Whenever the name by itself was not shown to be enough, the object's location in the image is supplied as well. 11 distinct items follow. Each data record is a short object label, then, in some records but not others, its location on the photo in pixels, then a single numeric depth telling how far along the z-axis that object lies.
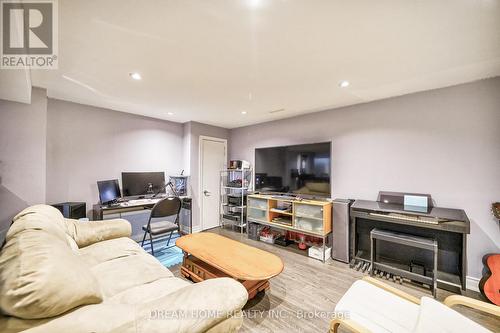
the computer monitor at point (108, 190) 3.03
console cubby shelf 2.96
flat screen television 3.15
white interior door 4.35
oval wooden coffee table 1.76
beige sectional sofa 0.74
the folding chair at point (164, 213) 2.85
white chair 1.08
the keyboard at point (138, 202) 3.12
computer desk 2.87
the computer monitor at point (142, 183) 3.46
